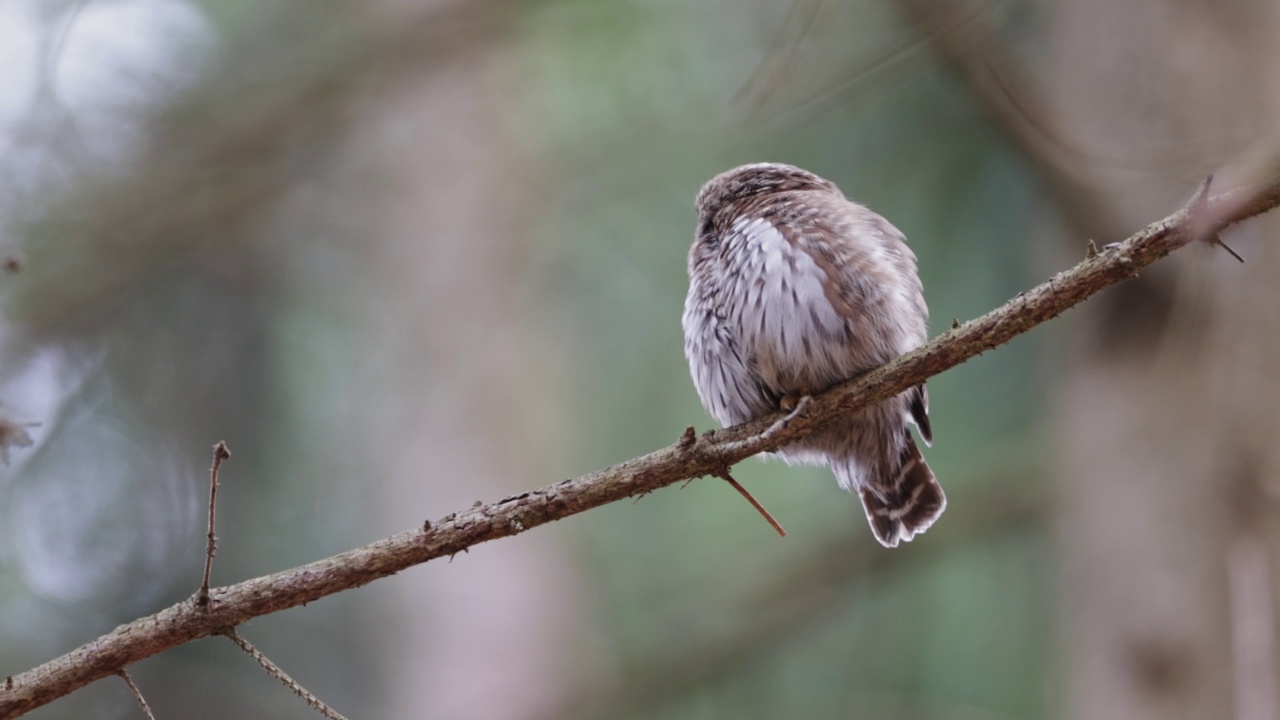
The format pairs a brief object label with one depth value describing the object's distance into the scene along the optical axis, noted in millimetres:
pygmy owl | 6625
